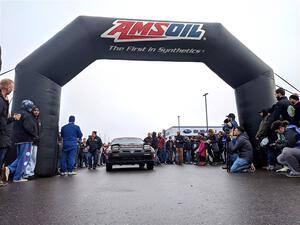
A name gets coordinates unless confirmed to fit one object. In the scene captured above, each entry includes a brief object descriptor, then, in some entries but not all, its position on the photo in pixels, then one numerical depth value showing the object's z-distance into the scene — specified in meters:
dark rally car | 10.09
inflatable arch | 8.04
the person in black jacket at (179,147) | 16.61
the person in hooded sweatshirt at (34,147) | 7.21
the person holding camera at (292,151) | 6.29
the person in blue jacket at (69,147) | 8.79
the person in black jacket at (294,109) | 6.96
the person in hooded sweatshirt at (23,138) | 6.55
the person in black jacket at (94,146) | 13.33
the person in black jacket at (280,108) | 7.66
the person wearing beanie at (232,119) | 9.87
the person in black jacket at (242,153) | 8.34
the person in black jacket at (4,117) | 5.46
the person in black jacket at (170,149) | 17.77
